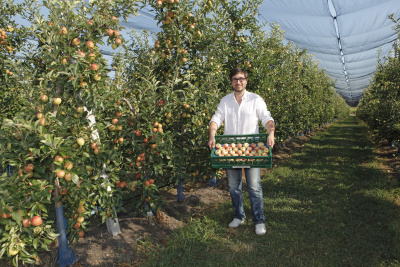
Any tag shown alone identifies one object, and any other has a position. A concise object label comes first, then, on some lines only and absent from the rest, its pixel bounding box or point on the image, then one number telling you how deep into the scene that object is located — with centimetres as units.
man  329
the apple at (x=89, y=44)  255
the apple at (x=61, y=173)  222
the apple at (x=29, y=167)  222
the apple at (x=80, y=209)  257
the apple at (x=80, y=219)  255
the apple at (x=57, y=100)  241
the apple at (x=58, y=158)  221
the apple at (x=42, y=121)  226
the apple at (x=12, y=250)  200
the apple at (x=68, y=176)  231
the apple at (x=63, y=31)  242
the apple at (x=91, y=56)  258
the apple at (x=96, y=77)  259
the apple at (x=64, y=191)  245
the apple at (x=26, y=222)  213
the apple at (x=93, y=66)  252
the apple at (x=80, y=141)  245
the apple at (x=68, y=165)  228
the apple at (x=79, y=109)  258
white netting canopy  885
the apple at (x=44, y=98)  238
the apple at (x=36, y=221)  214
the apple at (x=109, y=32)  271
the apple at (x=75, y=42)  249
